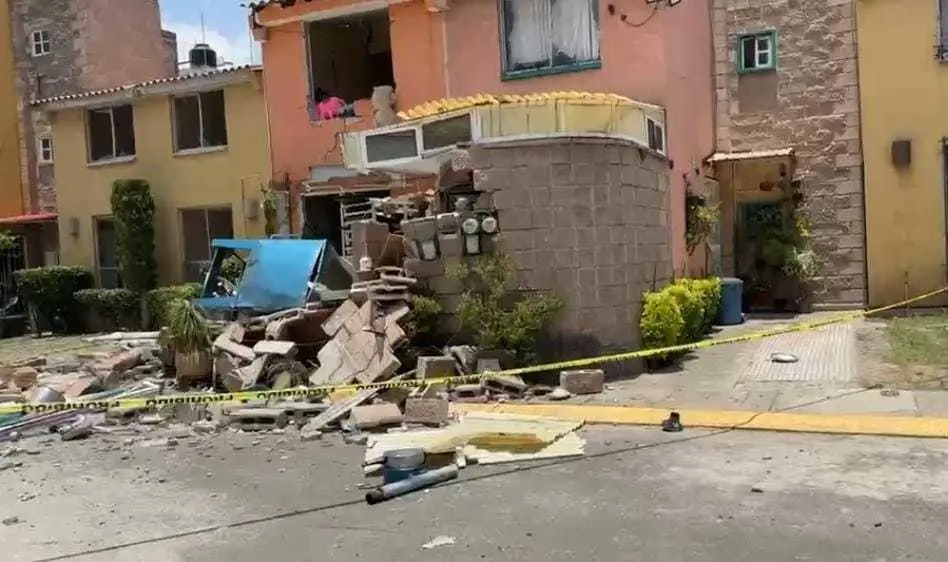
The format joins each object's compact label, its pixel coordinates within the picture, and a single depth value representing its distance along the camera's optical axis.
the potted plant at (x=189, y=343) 12.00
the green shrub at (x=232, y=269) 15.91
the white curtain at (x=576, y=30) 15.36
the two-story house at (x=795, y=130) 16.91
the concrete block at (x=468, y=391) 10.42
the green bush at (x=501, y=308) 10.90
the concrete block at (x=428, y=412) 9.22
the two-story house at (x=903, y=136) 15.86
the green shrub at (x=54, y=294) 21.23
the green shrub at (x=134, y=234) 20.27
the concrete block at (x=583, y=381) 10.45
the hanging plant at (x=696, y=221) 15.52
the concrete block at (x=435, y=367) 10.67
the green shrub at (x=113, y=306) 20.41
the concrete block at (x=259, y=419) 9.62
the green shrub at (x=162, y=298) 18.94
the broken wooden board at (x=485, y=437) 7.94
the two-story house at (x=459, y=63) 15.02
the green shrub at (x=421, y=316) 11.45
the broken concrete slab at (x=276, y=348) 11.31
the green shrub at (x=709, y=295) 13.85
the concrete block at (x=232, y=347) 11.46
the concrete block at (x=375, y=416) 9.06
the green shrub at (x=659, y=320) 11.63
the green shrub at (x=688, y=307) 12.38
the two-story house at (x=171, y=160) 19.64
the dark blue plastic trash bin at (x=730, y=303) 16.00
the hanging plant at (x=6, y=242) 22.96
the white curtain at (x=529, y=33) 15.66
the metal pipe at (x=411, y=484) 6.79
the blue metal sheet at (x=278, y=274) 13.01
